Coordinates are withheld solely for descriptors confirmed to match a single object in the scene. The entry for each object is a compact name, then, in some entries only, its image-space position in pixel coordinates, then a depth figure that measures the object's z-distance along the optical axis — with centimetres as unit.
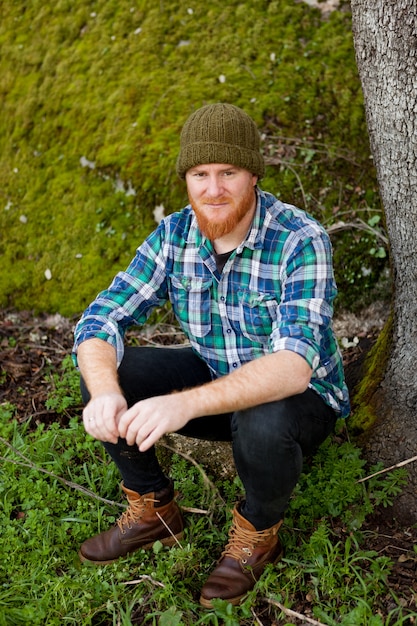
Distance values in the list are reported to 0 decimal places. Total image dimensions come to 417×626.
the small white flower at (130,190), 470
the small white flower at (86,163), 495
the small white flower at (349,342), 389
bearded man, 261
